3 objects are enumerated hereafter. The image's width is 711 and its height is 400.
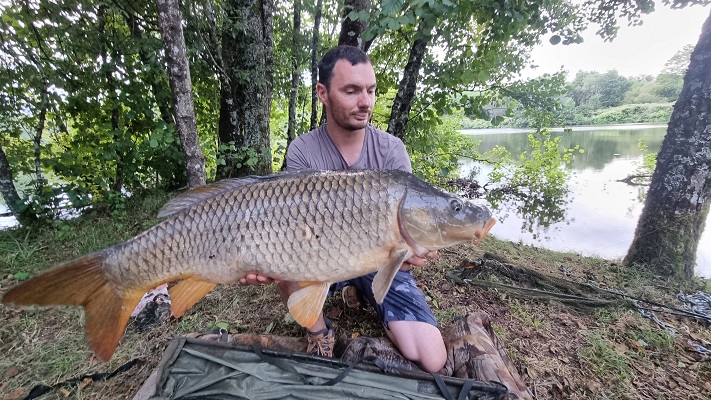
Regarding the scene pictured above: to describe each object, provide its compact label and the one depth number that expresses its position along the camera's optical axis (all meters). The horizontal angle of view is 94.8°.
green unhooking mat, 1.07
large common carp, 1.02
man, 1.38
